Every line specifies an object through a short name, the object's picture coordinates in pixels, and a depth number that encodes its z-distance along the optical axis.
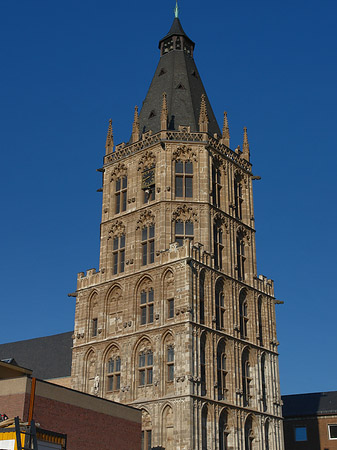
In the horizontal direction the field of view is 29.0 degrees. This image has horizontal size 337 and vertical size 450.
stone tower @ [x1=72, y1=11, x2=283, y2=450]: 42.66
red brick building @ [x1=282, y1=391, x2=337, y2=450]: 58.06
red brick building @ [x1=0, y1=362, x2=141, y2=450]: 30.53
